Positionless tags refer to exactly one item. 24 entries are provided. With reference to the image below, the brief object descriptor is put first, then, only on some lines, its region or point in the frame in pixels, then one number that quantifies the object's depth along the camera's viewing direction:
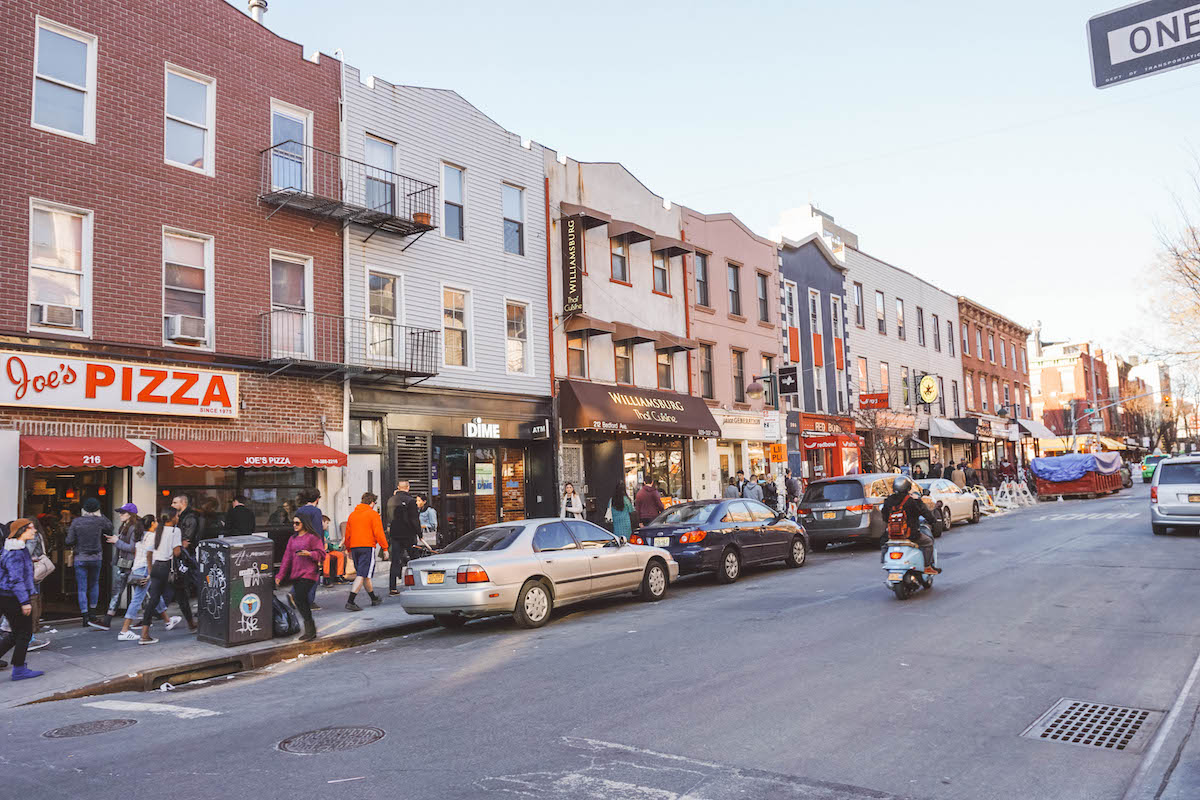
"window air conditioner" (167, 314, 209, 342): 14.98
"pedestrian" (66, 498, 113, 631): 12.71
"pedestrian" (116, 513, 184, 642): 11.57
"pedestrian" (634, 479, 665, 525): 19.33
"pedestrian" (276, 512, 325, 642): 11.16
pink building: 28.38
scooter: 11.95
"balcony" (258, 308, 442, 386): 16.55
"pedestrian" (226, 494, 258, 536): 14.71
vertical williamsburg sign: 22.84
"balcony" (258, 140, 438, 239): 16.88
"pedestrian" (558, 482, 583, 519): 20.38
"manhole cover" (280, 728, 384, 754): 6.22
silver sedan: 11.23
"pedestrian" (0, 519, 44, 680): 9.38
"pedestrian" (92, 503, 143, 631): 12.30
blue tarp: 36.28
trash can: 10.82
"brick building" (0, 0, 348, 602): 13.57
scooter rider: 12.27
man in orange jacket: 13.75
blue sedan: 15.14
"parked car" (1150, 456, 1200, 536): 18.52
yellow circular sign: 40.31
